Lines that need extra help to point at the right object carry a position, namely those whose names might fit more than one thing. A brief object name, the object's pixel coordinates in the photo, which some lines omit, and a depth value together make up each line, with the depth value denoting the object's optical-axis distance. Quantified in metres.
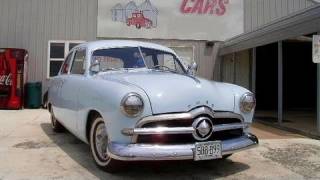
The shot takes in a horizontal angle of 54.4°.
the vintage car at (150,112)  3.27
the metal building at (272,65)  8.91
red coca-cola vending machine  9.67
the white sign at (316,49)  6.26
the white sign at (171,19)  10.93
